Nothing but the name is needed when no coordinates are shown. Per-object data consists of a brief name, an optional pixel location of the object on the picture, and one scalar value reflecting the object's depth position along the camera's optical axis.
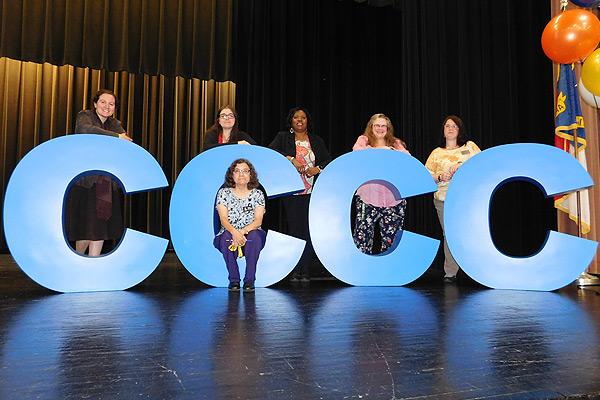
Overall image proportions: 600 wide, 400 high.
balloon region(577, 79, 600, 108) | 3.41
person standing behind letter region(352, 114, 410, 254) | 3.47
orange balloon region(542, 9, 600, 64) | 3.14
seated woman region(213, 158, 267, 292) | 2.95
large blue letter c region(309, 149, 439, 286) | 3.13
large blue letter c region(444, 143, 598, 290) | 3.00
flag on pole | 3.54
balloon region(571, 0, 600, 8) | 3.20
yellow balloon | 3.06
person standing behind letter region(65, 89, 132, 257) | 3.09
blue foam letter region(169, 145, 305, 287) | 3.02
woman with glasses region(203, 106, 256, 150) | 3.38
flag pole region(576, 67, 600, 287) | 3.35
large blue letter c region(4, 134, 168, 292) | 2.70
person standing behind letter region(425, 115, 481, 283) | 3.54
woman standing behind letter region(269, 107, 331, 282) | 3.57
